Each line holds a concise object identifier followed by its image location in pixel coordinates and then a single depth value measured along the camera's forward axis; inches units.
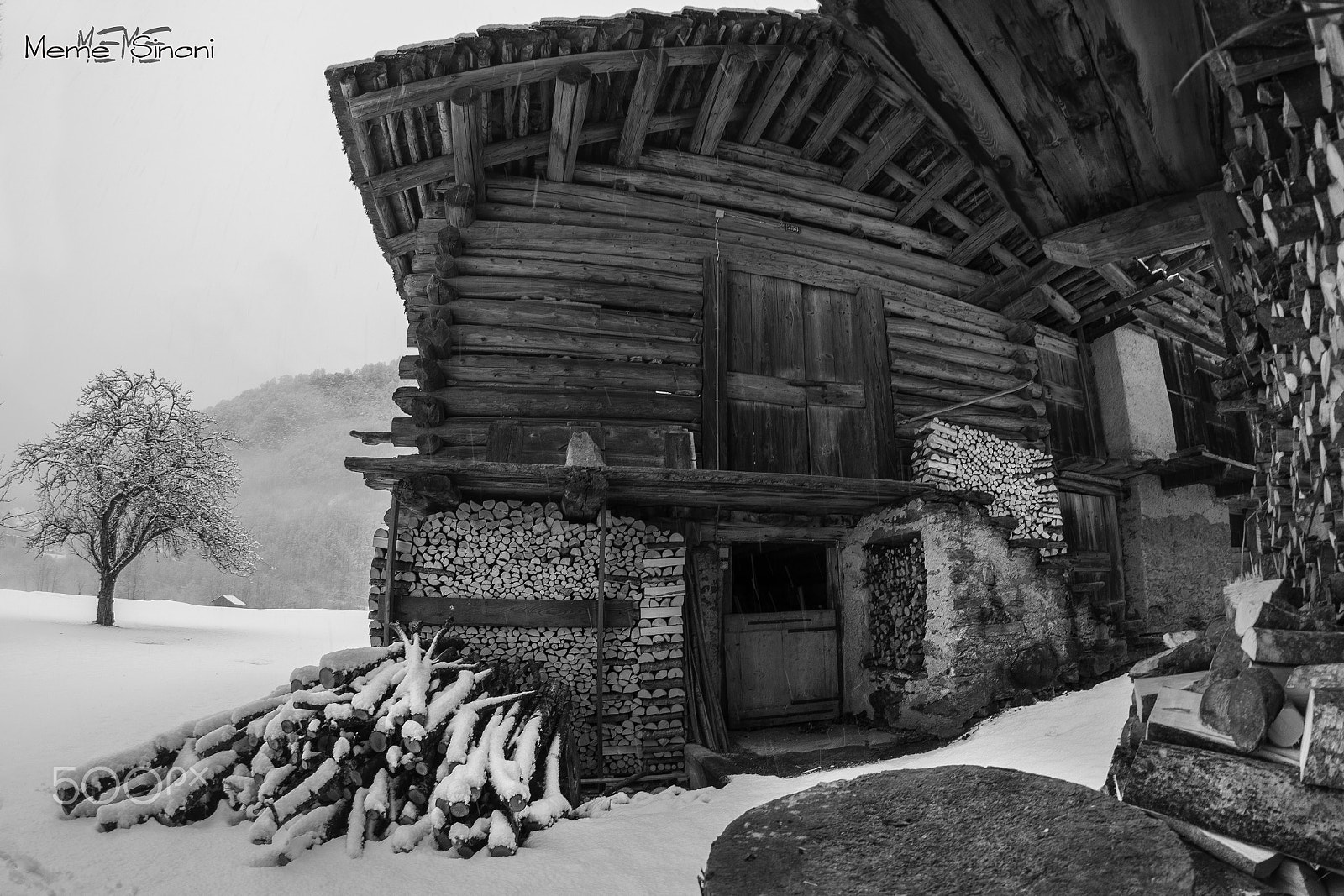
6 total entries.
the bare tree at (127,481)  637.9
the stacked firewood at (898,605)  352.2
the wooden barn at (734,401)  319.0
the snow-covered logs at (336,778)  151.3
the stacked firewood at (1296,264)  114.8
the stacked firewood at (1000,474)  382.0
